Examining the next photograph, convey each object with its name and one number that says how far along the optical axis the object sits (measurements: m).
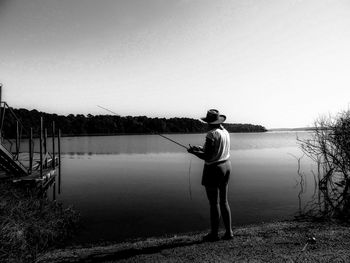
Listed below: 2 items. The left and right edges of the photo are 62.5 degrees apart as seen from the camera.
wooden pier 11.82
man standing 5.72
